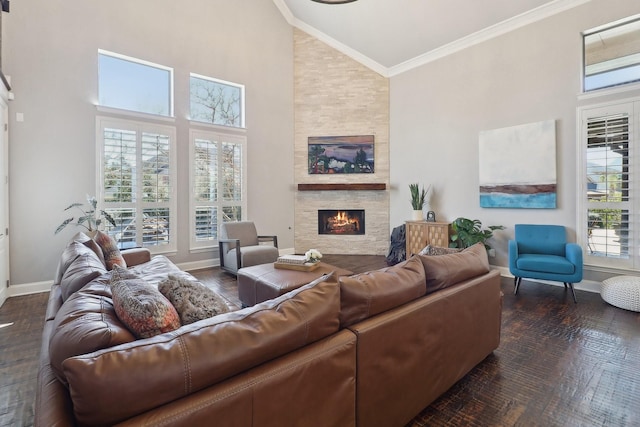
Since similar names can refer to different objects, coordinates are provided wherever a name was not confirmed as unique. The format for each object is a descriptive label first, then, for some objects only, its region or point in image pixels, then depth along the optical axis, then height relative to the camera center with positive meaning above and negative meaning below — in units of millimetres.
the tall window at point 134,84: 4723 +2081
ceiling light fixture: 3318 +2281
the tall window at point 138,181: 4695 +516
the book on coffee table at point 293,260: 3480 -537
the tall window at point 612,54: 3889 +2025
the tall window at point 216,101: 5633 +2122
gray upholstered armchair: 4715 -560
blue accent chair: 3699 -592
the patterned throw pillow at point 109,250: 3094 -382
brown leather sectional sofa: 839 -516
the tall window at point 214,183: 5539 +567
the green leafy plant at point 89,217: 4189 -44
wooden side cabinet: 5285 -409
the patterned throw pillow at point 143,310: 1158 -373
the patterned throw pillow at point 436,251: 2516 -324
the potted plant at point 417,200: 5895 +213
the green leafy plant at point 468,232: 4781 -331
